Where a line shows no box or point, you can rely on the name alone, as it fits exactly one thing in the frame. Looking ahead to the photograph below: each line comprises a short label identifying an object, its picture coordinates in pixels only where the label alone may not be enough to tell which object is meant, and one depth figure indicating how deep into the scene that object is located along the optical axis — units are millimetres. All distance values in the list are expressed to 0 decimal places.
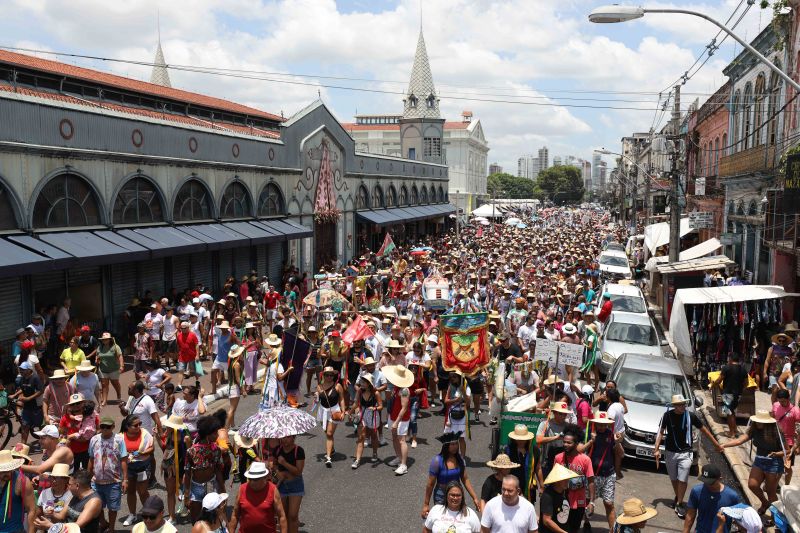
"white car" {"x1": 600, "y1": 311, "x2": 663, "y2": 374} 15324
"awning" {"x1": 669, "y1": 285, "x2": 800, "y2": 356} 14828
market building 15742
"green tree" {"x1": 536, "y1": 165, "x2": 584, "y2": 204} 170750
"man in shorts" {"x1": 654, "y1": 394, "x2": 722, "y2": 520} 8875
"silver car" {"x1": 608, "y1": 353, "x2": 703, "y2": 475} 10773
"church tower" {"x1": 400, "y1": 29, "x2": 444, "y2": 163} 65000
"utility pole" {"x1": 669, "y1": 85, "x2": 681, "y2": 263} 25391
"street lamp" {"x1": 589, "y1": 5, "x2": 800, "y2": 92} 9867
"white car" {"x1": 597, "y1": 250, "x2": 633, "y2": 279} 31000
